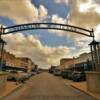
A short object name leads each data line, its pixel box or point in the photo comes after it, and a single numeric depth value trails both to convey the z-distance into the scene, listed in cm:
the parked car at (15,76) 1697
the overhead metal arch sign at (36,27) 1135
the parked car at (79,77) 1782
